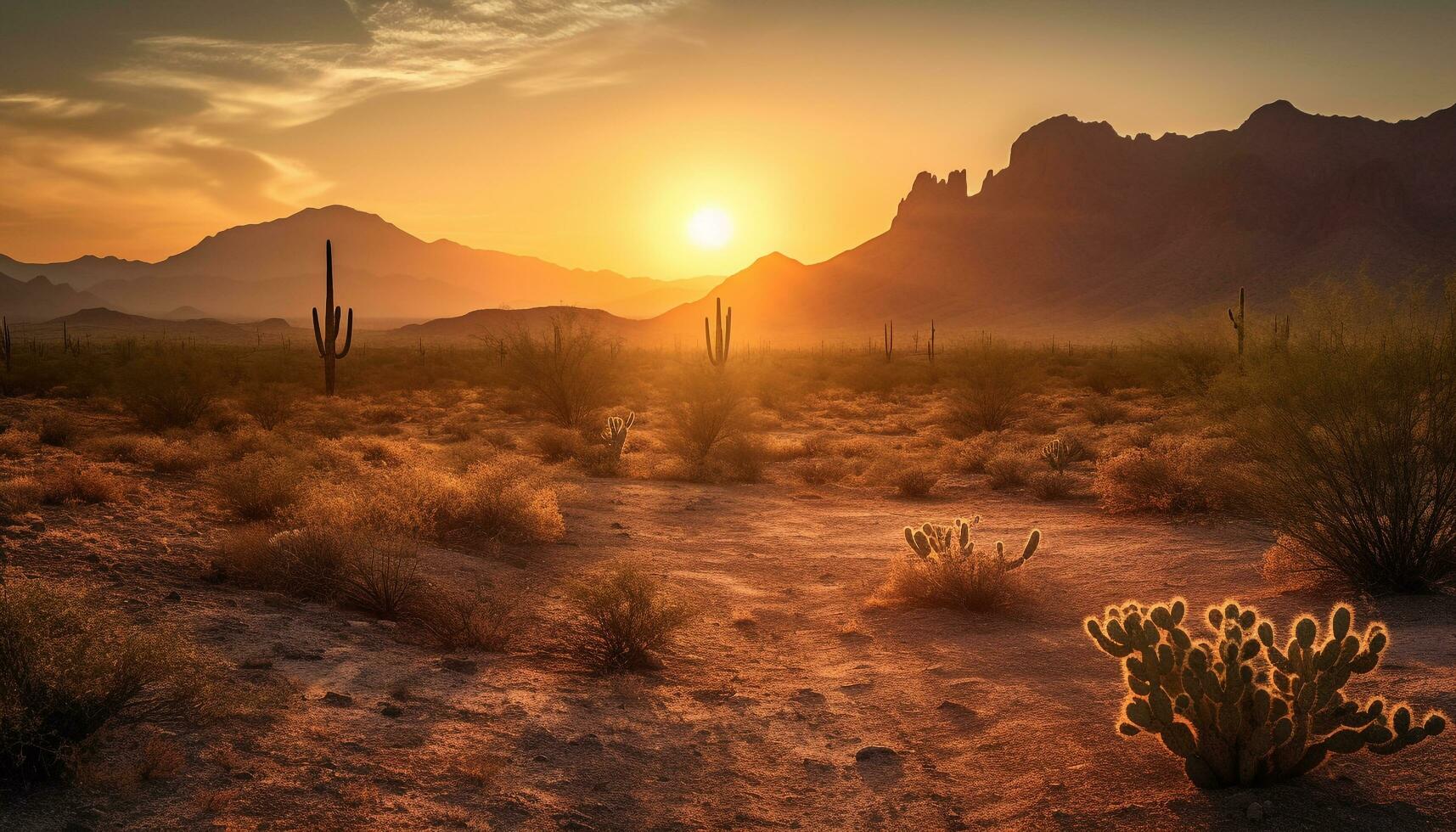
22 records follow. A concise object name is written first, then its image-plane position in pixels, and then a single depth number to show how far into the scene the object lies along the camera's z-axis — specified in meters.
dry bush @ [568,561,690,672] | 7.03
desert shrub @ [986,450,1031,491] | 16.78
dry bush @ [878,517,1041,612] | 8.85
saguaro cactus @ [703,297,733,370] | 28.84
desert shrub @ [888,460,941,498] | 16.23
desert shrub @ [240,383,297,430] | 23.14
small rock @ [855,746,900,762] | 5.59
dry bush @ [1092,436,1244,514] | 12.67
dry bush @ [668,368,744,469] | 20.31
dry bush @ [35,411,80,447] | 17.09
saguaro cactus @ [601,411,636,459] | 18.83
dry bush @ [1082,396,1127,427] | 27.25
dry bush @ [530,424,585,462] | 19.92
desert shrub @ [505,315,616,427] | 25.47
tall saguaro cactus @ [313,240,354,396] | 25.81
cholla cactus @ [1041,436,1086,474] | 17.14
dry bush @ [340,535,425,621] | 7.61
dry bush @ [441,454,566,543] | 10.88
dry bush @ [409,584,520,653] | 7.09
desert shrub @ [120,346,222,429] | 21.98
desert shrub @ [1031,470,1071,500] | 15.40
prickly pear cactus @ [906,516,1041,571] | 9.12
